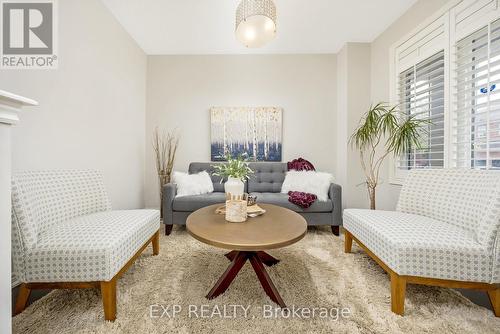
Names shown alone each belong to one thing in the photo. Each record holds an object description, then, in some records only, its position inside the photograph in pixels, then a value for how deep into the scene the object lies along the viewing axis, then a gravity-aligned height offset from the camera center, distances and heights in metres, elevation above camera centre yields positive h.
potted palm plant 2.42 +0.35
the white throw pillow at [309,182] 2.76 -0.24
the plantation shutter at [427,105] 2.22 +0.67
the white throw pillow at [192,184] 2.81 -0.26
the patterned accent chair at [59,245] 1.20 -0.47
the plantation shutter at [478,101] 1.69 +0.55
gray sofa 2.63 -0.51
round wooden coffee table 1.24 -0.44
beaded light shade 1.75 +1.20
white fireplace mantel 0.62 -0.11
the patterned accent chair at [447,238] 1.23 -0.46
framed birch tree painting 3.51 +0.56
